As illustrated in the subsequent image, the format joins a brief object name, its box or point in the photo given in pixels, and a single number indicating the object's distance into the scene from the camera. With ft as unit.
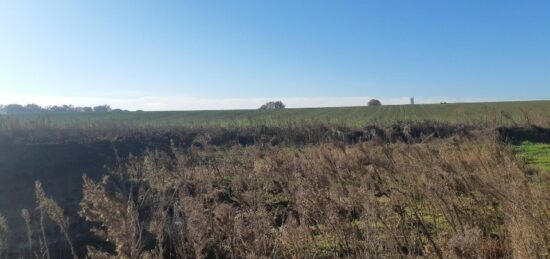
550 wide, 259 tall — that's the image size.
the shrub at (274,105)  284.20
